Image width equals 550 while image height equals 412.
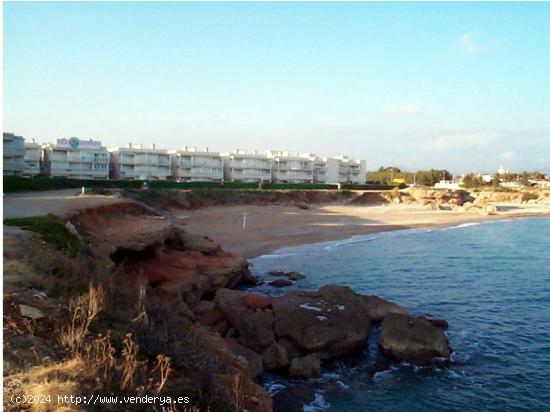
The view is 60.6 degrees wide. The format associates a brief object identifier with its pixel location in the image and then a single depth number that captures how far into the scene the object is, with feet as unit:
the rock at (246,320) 46.11
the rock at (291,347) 47.37
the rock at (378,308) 58.59
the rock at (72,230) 52.53
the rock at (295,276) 82.23
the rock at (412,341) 47.73
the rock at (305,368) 43.47
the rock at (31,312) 23.21
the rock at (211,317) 49.96
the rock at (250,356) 40.75
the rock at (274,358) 44.11
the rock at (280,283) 76.48
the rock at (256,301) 53.93
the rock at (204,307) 52.24
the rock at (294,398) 37.07
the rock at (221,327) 48.73
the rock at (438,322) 57.82
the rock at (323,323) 48.06
